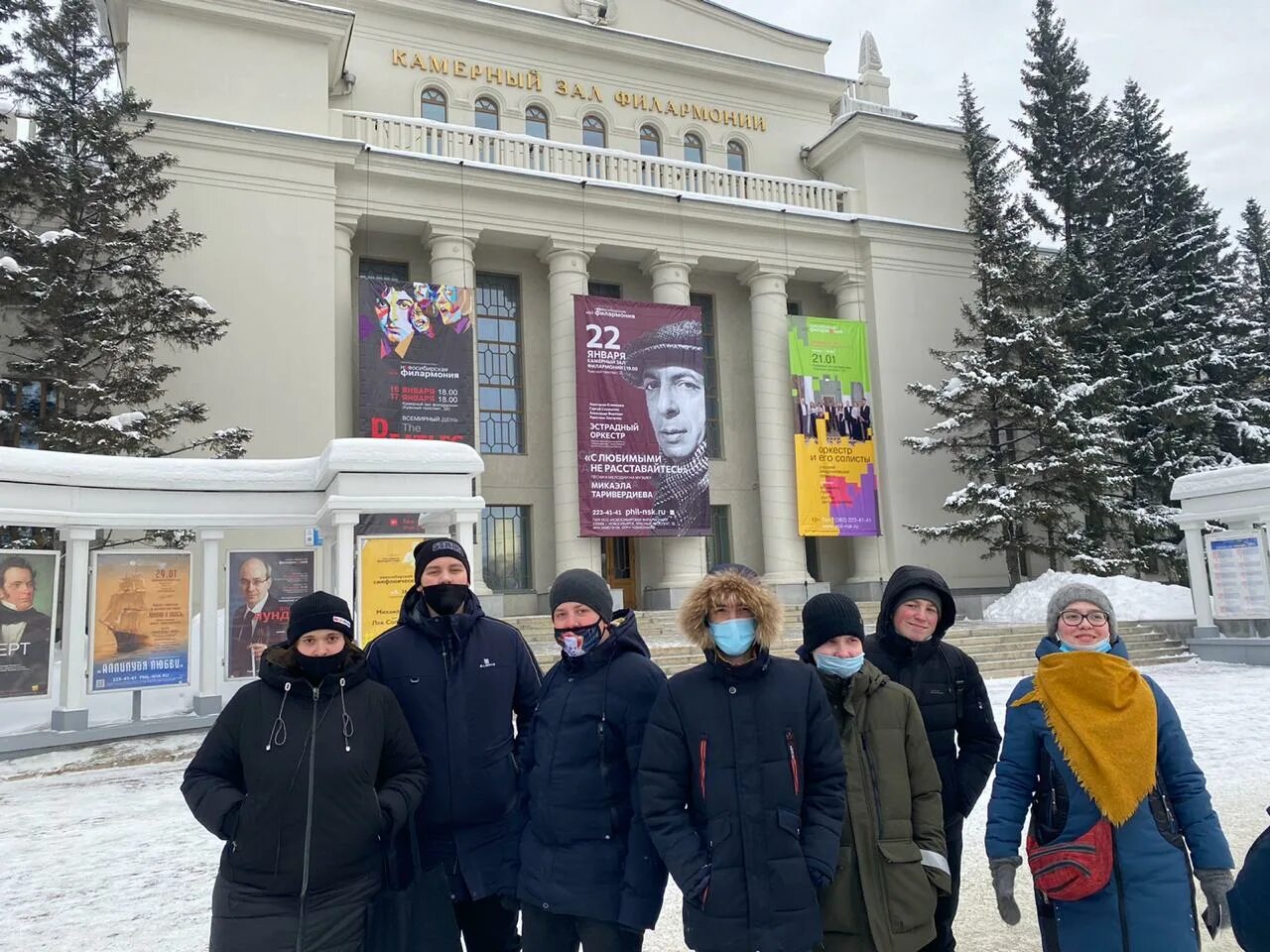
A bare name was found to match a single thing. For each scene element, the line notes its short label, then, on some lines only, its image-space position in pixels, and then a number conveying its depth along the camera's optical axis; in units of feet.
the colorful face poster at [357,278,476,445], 57.88
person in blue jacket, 8.91
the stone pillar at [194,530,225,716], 33.76
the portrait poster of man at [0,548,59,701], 30.45
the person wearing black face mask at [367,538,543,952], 10.44
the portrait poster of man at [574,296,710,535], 62.80
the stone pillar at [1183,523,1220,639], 47.47
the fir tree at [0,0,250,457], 46.21
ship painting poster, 31.99
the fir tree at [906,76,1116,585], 66.13
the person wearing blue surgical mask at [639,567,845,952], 8.56
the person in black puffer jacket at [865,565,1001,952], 11.27
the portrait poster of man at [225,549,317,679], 33.83
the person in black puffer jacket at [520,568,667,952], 9.35
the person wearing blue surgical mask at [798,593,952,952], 9.00
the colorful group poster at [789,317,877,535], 69.10
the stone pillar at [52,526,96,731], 31.32
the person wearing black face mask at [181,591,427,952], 9.24
